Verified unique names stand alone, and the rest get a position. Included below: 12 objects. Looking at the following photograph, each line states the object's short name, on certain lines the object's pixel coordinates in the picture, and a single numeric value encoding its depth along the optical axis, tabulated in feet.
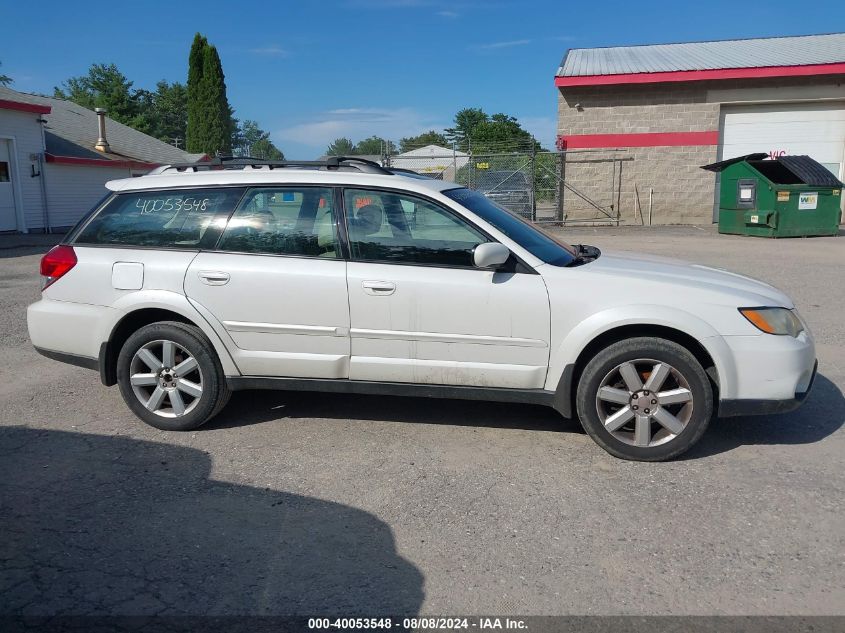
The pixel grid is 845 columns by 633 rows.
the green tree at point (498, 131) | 248.11
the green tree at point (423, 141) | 261.24
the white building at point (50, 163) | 70.69
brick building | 73.15
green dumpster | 58.29
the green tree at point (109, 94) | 216.54
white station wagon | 13.87
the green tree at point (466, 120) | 335.79
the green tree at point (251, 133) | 467.52
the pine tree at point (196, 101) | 151.43
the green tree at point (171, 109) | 292.61
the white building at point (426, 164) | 75.55
